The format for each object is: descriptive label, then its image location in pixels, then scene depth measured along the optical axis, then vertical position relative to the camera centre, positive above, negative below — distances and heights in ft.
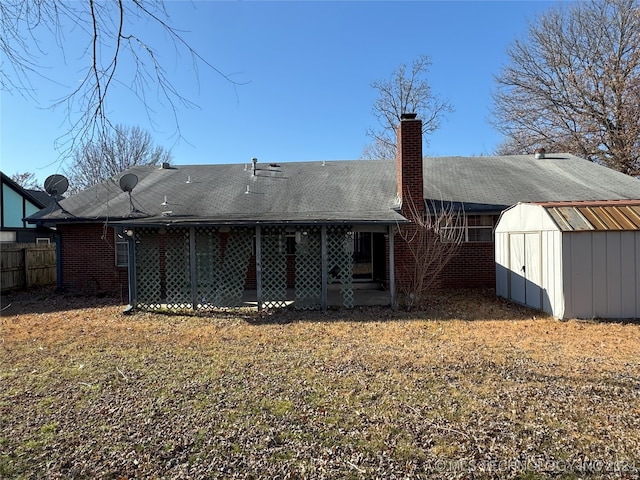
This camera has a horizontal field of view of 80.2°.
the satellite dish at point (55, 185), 39.81 +5.92
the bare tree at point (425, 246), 31.14 -0.96
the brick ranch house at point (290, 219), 30.89 +1.68
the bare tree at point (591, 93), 63.62 +25.07
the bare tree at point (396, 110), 85.25 +28.35
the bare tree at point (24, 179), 124.36 +20.54
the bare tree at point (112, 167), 93.15 +17.99
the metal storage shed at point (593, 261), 24.97 -1.90
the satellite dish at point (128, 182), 38.37 +5.85
